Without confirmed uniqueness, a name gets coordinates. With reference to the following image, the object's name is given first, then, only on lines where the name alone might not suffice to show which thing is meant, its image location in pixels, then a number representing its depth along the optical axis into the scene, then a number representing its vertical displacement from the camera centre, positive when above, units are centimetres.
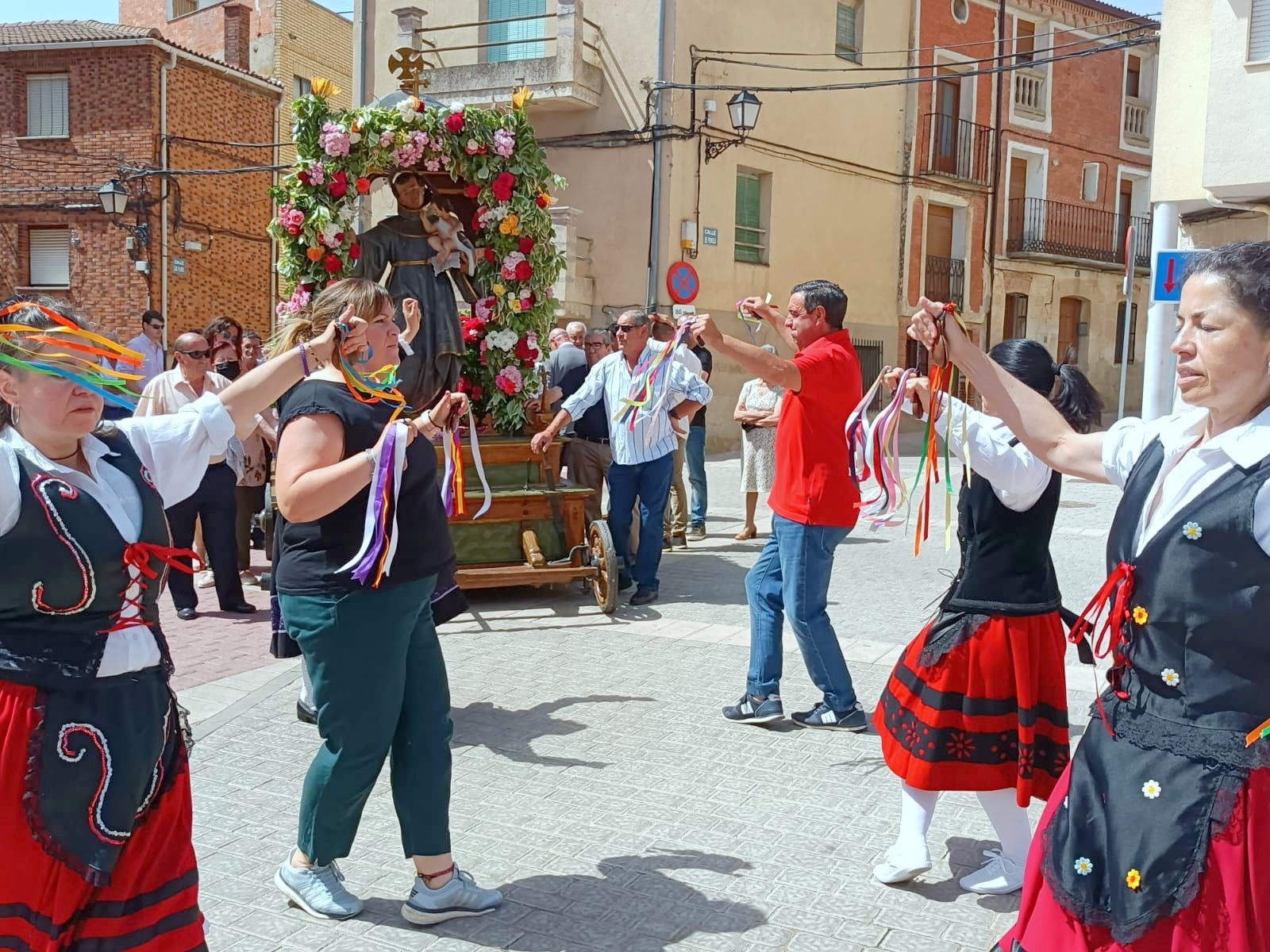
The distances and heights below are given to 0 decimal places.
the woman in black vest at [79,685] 245 -72
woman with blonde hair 331 -80
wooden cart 795 -121
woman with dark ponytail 362 -87
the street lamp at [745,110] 1730 +361
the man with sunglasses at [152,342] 1222 +0
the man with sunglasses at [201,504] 776 -106
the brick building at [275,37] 2873 +768
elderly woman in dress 1113 -81
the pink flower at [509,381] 868 -20
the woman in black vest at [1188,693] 217 -60
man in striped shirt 830 -58
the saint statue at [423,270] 820 +55
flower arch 808 +101
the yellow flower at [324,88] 812 +177
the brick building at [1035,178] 2418 +419
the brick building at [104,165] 2406 +358
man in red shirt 514 -45
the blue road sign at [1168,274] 1007 +83
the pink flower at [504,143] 834 +146
